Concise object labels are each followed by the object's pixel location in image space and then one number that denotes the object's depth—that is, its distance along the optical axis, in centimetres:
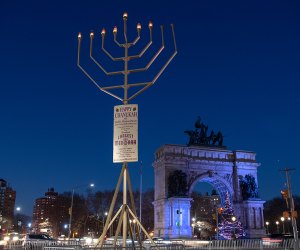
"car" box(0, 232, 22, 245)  3975
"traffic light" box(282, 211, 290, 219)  2180
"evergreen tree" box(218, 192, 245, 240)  4500
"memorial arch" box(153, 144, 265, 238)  4947
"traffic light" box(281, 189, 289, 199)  2320
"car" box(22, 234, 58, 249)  2134
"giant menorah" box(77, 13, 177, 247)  1123
